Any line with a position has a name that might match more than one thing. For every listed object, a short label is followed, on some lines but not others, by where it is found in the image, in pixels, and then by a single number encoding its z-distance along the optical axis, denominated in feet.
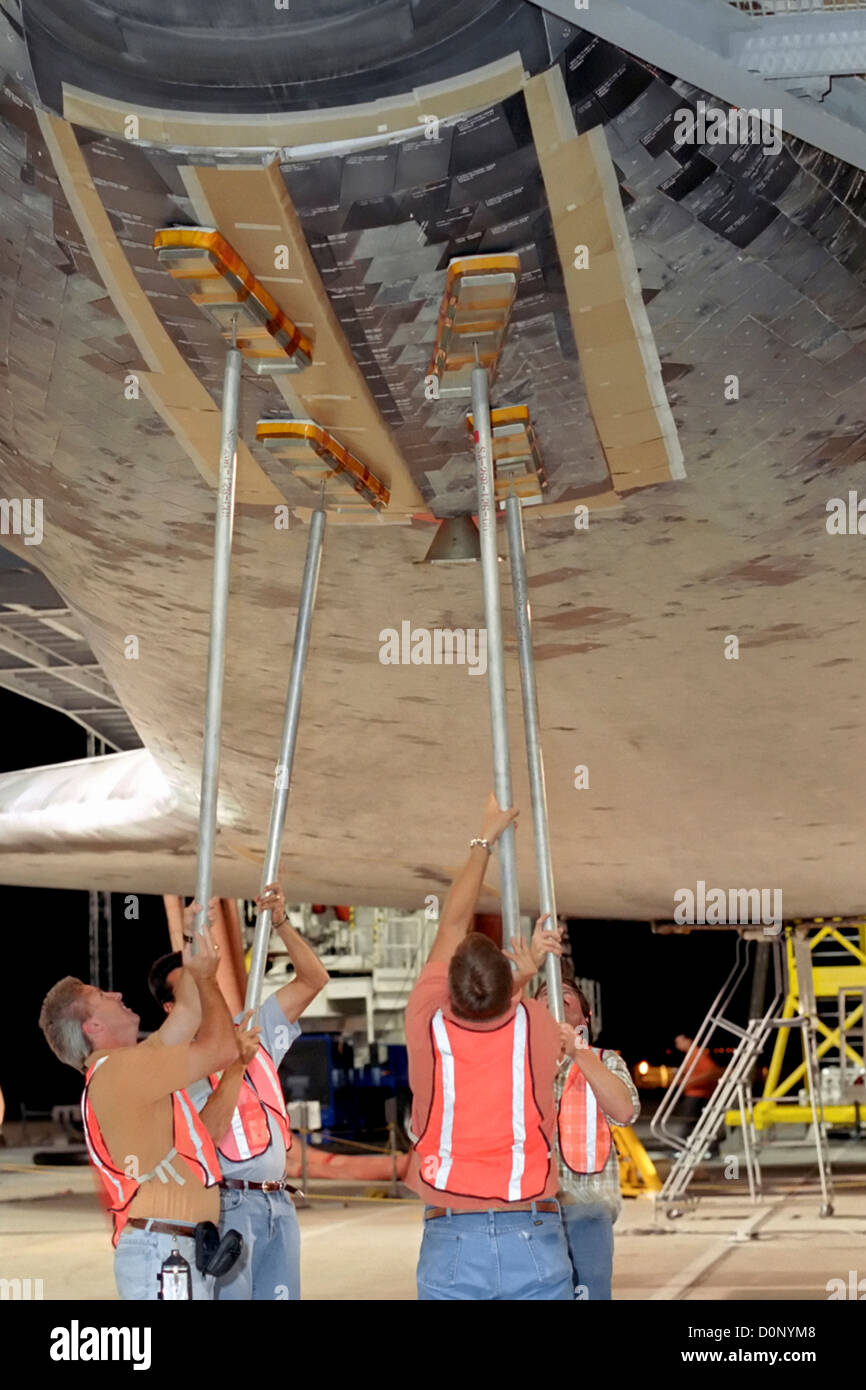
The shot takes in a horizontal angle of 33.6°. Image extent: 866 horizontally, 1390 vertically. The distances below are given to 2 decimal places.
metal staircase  40.88
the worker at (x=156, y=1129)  11.25
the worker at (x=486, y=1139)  11.50
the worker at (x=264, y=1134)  13.26
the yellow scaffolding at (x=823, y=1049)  59.67
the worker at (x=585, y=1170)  16.02
